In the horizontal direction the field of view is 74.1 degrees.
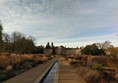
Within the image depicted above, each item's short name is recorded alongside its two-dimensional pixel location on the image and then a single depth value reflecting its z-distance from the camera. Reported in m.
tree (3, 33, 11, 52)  29.13
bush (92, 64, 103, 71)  7.32
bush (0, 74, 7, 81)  5.00
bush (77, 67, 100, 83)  4.65
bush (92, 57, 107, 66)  9.10
